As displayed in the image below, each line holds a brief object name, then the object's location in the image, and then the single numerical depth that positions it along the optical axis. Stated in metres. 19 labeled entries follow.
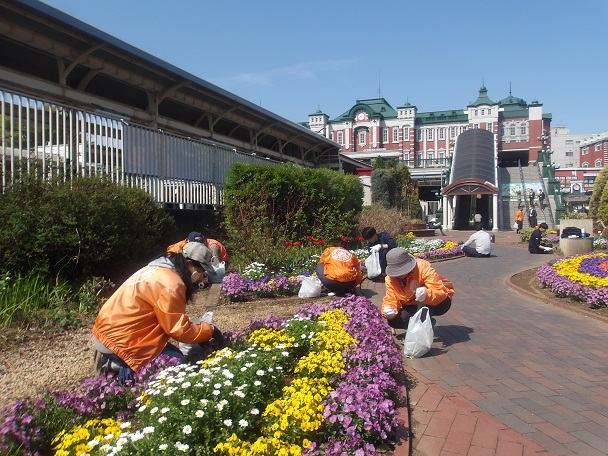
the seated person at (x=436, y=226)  29.40
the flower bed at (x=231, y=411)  2.70
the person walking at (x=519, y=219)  30.95
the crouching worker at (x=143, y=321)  3.74
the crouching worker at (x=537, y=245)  17.20
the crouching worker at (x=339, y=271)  7.55
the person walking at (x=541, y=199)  35.63
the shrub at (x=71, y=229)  6.01
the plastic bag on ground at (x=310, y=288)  7.64
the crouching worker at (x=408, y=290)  5.55
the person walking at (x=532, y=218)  31.29
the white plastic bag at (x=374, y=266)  9.05
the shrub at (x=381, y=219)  17.11
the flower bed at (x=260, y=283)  7.57
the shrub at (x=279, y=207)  10.15
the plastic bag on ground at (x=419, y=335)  5.32
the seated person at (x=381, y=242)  8.35
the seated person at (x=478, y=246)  15.75
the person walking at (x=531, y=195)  35.69
